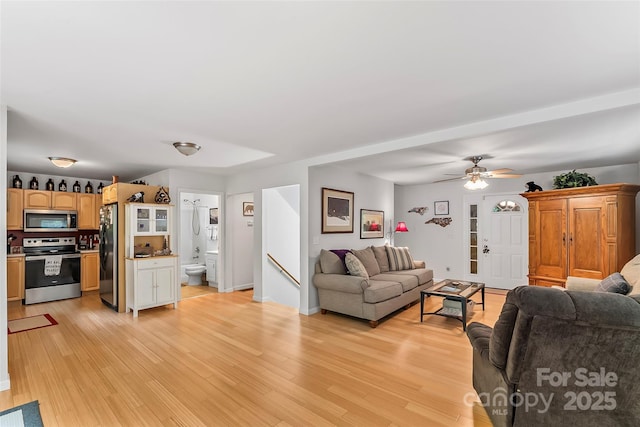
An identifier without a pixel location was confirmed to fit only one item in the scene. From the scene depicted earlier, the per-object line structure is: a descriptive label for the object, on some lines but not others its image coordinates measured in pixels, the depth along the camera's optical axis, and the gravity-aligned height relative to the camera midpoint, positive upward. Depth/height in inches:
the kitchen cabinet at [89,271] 229.8 -42.3
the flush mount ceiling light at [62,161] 171.8 +31.4
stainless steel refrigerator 190.7 -25.2
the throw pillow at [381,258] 209.8 -30.3
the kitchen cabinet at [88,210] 235.1 +4.9
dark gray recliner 57.8 -29.0
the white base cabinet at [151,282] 182.1 -41.4
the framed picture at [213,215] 290.5 +0.5
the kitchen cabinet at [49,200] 214.7 +12.4
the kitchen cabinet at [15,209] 206.8 +5.3
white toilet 262.8 -50.1
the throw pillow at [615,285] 91.5 -22.6
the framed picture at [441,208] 274.4 +5.8
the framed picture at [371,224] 229.8 -7.3
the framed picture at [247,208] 250.0 +5.7
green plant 186.7 +20.8
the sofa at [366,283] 160.2 -39.5
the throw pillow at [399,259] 215.8 -32.4
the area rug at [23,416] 81.6 -55.8
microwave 213.9 -2.6
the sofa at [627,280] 94.0 -24.4
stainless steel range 204.5 -37.4
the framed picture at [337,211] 192.9 +2.6
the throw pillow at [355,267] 170.6 -29.7
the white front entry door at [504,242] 239.9 -22.7
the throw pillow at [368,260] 193.2 -29.5
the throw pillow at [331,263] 180.8 -29.2
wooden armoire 170.2 -11.0
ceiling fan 165.6 +21.3
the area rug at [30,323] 154.9 -57.5
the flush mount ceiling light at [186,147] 143.9 +32.7
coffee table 154.5 -42.6
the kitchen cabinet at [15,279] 202.2 -41.6
